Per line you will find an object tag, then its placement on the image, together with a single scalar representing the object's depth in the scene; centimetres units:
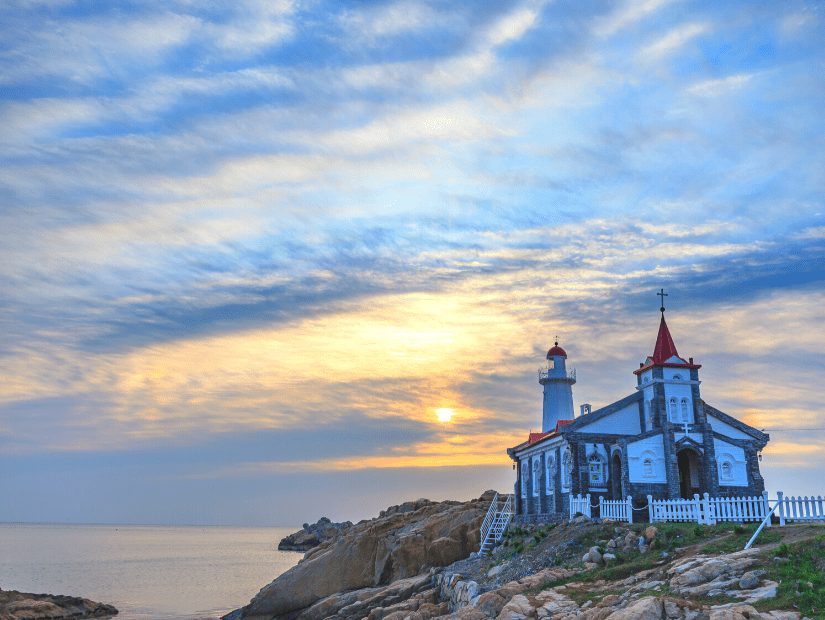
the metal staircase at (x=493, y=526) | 3388
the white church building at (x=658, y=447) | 3434
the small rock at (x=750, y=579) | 1650
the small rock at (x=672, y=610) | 1594
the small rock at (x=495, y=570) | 2649
